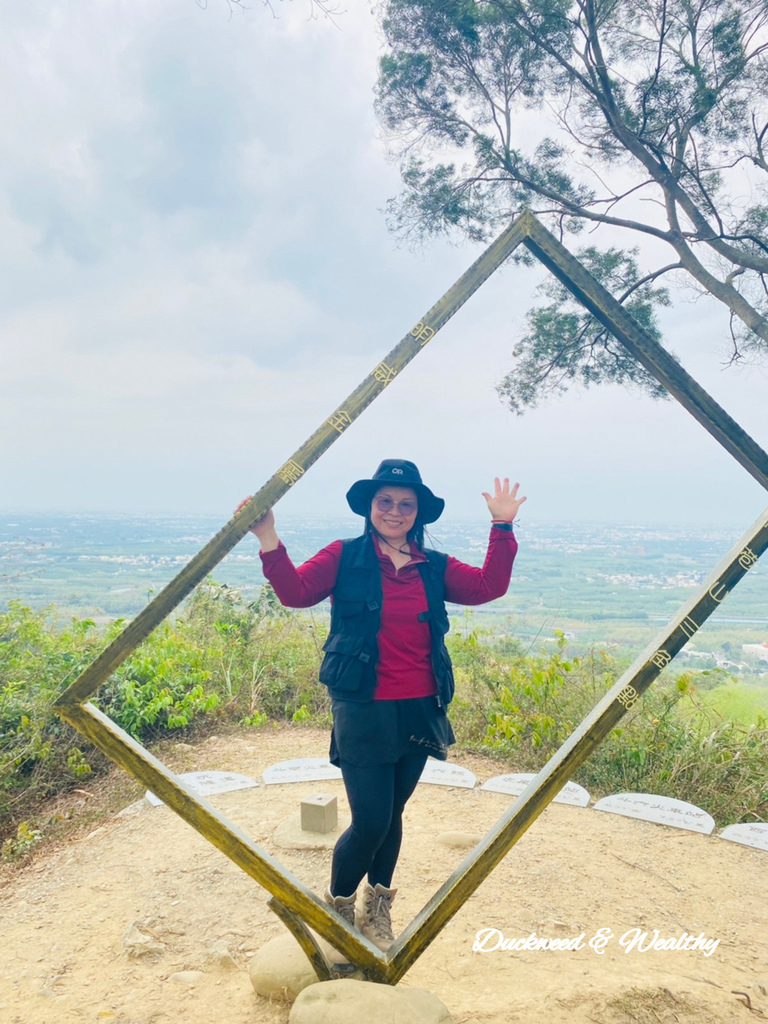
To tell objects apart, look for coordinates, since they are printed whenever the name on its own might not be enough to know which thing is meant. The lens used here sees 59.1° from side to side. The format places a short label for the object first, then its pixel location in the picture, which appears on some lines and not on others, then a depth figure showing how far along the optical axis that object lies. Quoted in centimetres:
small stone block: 406
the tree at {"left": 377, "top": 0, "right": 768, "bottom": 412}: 530
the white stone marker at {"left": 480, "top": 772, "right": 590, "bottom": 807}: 465
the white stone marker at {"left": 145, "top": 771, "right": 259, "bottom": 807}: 476
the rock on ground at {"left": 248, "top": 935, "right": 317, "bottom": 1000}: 244
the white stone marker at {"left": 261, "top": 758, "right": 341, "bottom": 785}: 497
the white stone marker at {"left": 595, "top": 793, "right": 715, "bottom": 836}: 432
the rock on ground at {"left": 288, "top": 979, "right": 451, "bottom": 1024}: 207
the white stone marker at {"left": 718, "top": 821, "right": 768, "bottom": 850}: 411
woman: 235
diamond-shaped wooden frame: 220
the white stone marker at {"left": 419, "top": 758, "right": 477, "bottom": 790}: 492
